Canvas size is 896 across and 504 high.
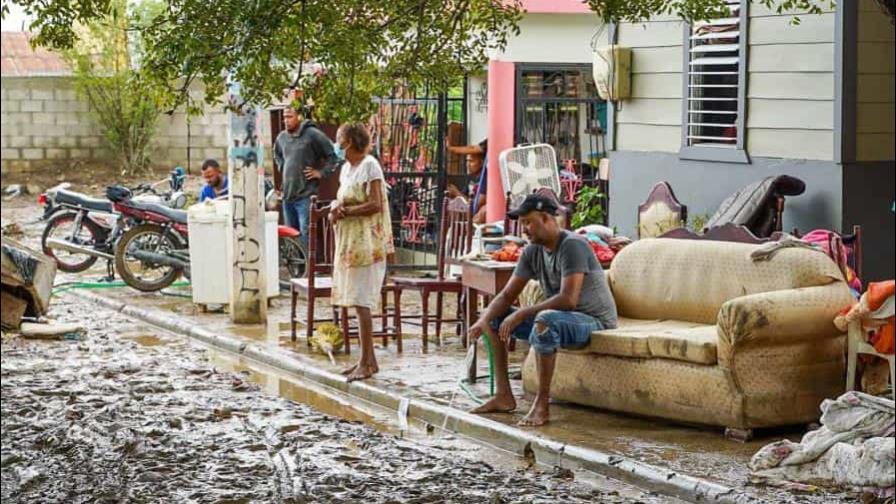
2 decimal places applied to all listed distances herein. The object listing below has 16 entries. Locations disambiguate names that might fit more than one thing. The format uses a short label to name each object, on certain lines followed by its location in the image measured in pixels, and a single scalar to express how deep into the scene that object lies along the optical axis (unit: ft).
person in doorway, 64.44
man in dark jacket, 59.21
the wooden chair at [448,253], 44.42
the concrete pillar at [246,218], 50.67
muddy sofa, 31.32
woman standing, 39.63
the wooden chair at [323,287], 43.70
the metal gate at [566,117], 63.46
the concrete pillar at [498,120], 60.03
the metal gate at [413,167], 63.82
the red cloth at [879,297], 29.48
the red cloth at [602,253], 42.63
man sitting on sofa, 33.40
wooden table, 39.50
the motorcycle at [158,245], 58.34
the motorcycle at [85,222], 61.72
